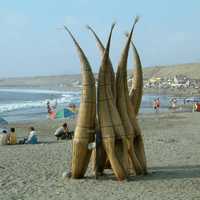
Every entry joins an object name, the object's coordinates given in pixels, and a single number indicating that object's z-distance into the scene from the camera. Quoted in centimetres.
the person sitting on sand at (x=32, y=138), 2008
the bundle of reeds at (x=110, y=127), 1150
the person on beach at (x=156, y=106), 4114
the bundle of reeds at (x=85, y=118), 1173
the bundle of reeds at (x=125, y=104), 1201
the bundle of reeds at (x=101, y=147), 1181
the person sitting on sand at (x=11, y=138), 2005
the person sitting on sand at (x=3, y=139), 1988
